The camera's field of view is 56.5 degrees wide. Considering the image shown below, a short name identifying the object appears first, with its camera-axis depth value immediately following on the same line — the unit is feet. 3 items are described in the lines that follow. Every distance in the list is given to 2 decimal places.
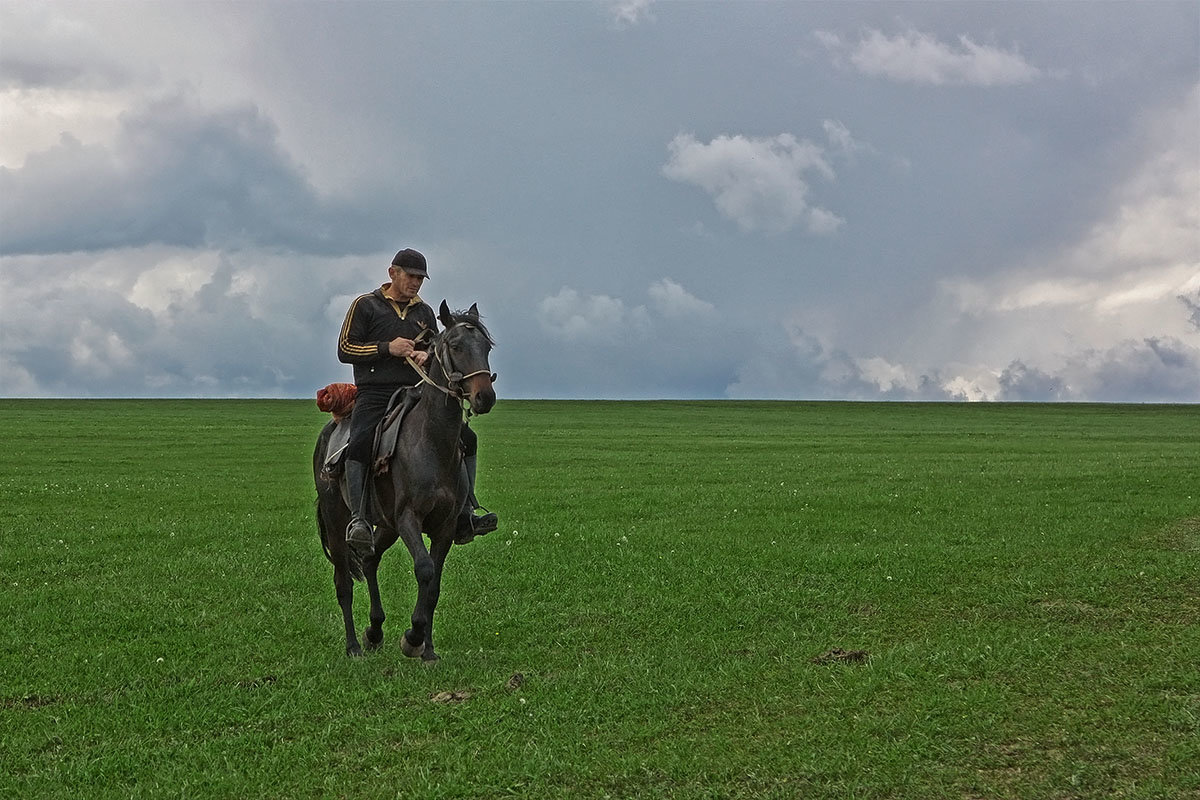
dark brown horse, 34.47
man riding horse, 38.52
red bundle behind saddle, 41.22
